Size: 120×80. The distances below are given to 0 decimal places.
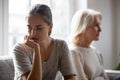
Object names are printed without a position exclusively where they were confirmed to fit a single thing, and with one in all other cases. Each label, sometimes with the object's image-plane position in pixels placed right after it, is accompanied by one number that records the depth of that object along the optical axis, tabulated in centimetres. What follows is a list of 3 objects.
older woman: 210
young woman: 156
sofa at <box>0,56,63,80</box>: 184
